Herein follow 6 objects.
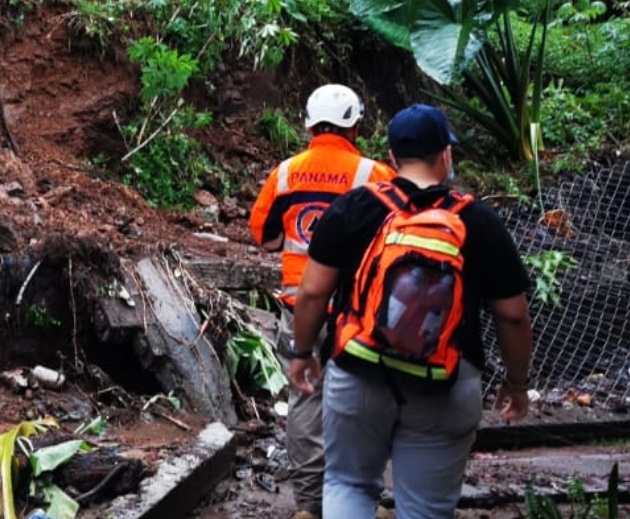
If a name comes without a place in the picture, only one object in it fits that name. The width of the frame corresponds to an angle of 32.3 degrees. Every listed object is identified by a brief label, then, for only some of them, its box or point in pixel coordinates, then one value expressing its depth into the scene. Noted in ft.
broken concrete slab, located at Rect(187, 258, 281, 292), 21.49
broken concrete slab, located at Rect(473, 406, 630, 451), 20.03
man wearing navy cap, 10.17
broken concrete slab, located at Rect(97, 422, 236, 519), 13.02
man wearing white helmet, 13.50
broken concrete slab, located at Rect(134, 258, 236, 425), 17.81
